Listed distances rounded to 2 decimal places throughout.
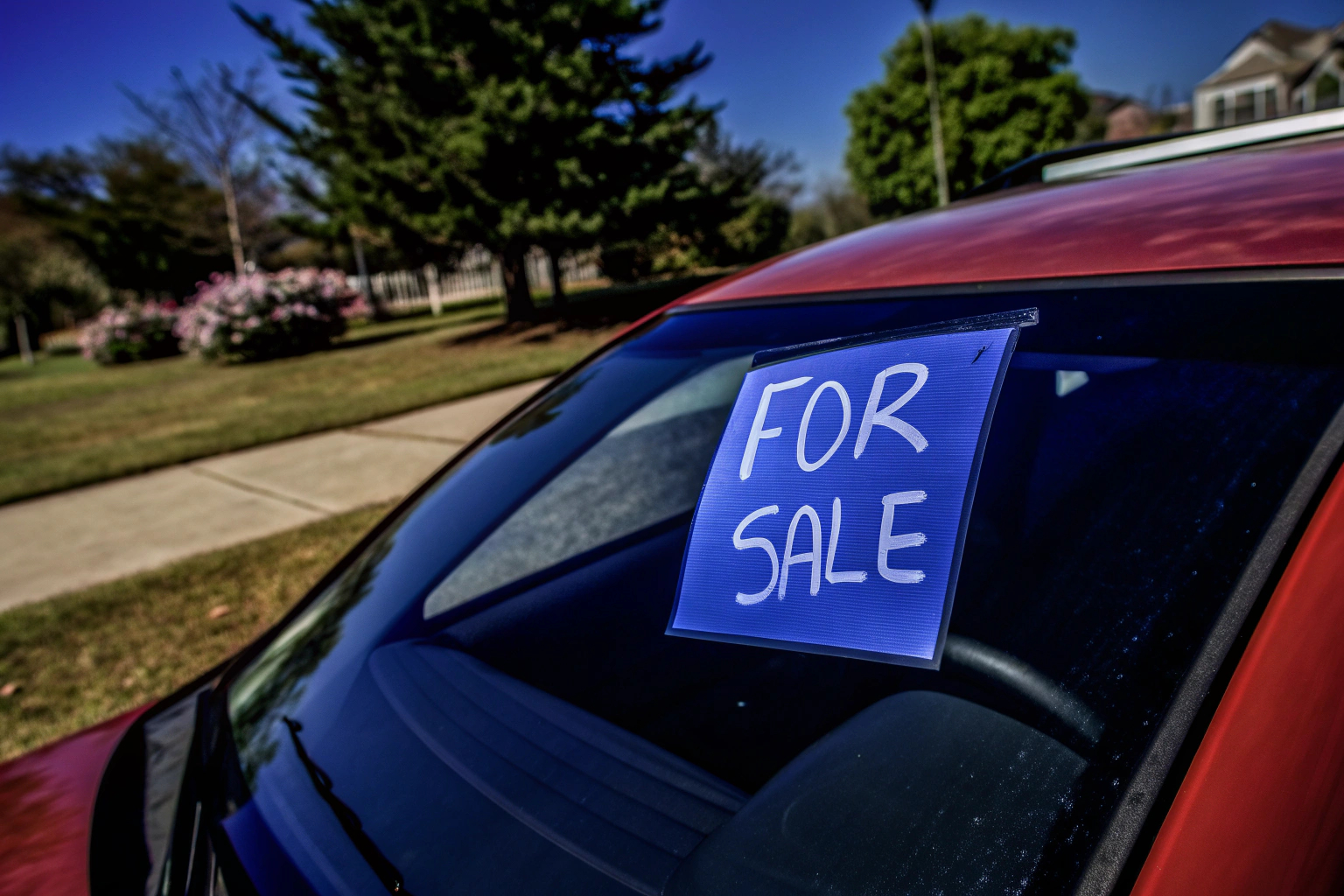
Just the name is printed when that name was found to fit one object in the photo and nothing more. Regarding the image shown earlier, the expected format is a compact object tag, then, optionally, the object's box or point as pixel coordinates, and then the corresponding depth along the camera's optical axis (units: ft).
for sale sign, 2.28
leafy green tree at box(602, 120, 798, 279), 44.24
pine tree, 40.47
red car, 2.23
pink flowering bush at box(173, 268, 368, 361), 49.62
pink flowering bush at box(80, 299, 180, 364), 65.62
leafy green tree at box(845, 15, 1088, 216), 123.54
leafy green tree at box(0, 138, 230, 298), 104.32
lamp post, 88.74
